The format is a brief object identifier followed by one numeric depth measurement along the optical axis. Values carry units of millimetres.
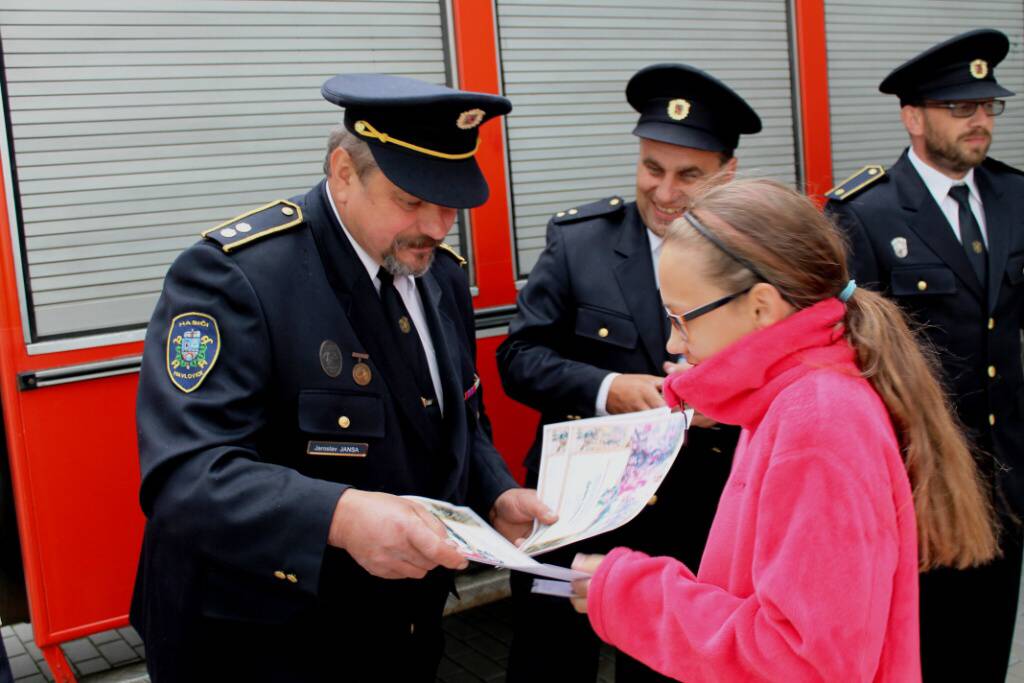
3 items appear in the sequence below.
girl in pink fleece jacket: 1316
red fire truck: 2543
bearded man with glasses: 2945
